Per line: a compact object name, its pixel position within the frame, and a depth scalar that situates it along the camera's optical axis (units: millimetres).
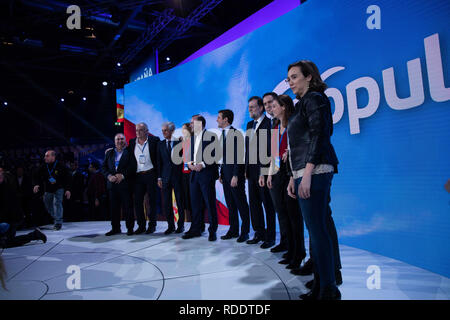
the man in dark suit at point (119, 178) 4129
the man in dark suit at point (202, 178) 3662
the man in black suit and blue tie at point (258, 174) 3039
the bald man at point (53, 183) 5145
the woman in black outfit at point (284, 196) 2363
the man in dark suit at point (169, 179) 4145
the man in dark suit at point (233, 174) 3426
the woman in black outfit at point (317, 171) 1563
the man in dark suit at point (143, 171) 4195
